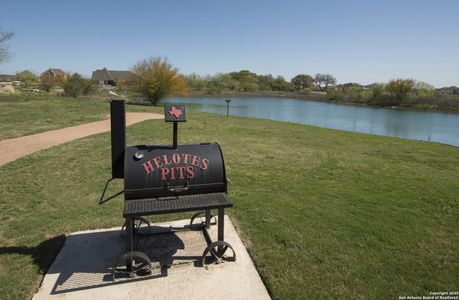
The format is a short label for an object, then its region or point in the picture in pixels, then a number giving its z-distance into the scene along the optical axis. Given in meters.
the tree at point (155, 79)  34.12
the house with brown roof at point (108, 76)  96.05
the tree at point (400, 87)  60.72
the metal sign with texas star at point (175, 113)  3.87
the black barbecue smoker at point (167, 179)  3.55
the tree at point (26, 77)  55.05
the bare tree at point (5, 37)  25.72
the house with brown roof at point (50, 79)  44.88
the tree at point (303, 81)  140.30
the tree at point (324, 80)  144.25
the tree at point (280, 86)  120.94
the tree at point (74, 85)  33.84
